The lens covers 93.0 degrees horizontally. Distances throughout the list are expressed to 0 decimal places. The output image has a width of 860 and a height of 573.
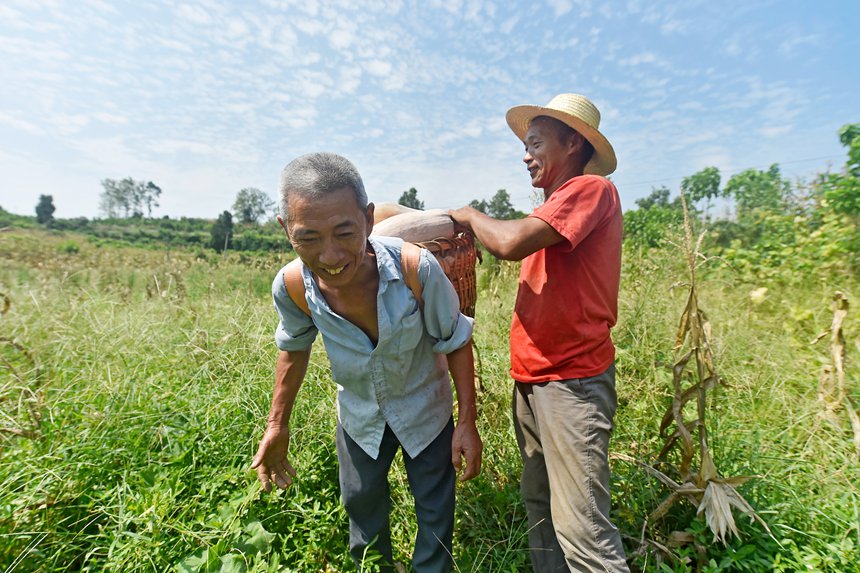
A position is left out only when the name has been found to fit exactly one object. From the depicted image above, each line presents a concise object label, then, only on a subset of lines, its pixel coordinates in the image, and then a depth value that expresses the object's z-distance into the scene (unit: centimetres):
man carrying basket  128
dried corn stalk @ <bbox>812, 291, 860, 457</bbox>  230
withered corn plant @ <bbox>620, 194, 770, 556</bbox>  169
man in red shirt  150
